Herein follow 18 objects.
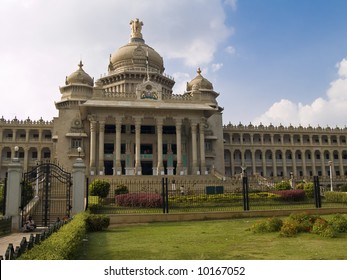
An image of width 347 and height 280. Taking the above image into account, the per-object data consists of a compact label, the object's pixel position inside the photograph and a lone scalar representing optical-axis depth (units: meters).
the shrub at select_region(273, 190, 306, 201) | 22.47
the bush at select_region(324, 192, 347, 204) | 23.98
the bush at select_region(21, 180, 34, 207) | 20.50
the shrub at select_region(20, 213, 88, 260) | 6.13
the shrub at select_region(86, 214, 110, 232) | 13.90
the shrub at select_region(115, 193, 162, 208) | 19.97
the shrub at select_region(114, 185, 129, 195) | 25.77
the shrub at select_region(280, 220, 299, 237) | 11.38
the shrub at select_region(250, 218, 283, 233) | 12.43
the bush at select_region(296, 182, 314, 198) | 26.09
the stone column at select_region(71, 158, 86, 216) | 16.47
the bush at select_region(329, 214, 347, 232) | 11.52
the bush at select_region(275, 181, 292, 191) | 29.43
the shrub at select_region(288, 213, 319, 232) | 12.09
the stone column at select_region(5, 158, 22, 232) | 15.44
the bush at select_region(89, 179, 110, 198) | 24.44
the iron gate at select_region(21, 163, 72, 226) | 16.27
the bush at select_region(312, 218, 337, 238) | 11.02
